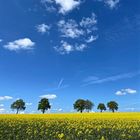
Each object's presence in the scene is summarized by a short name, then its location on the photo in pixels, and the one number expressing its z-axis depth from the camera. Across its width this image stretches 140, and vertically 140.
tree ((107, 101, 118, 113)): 57.23
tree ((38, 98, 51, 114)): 50.43
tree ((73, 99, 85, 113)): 55.92
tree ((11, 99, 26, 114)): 55.16
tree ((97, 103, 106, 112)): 58.55
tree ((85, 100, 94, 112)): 57.21
